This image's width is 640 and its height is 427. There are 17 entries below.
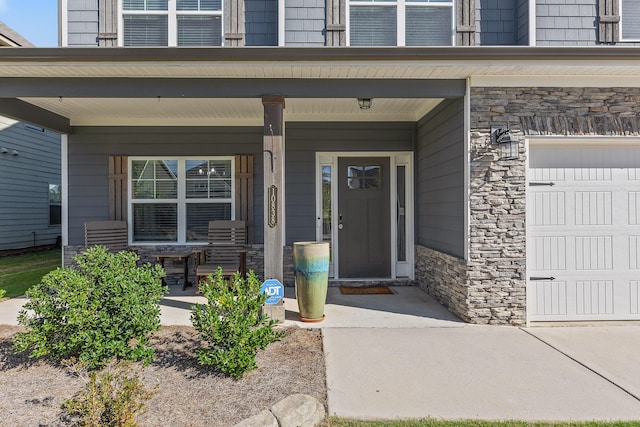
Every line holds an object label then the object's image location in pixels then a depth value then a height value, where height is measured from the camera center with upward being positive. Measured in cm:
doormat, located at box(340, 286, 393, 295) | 547 -119
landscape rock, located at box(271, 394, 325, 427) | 224 -123
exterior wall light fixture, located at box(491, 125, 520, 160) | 400 +73
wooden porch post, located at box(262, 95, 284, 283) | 412 +27
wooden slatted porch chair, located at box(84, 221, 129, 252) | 577 -36
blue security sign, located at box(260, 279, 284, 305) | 401 -84
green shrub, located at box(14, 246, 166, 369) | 281 -79
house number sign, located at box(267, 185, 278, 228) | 412 +3
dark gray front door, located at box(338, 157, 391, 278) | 611 -19
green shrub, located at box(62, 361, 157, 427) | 201 -106
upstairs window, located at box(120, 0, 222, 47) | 518 +260
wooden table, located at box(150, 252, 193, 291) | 556 -70
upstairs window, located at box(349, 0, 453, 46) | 505 +252
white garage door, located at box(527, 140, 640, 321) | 416 -22
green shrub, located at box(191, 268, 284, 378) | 279 -90
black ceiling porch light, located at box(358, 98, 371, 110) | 482 +141
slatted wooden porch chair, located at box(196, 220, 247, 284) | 578 -54
